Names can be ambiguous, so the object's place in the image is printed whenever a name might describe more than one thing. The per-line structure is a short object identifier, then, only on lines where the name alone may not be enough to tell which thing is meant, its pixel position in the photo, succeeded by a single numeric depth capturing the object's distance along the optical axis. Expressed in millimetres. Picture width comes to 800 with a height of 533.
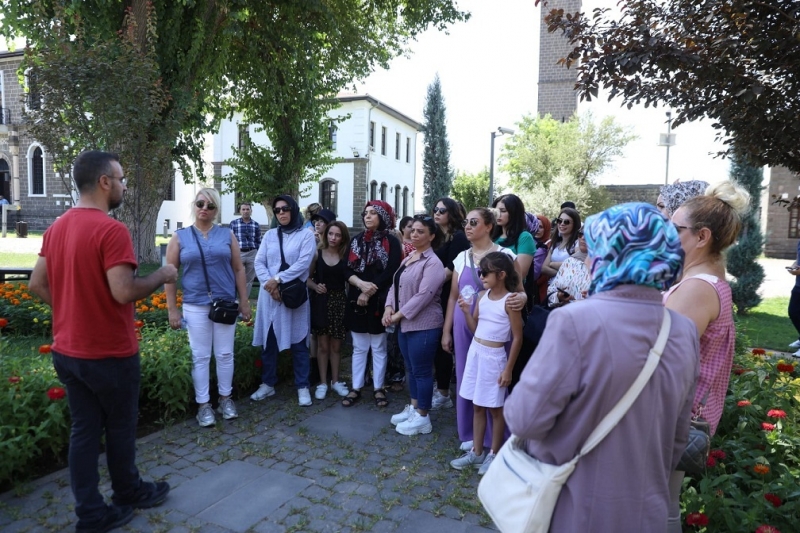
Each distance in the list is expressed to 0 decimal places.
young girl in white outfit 4016
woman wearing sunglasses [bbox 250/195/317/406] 5539
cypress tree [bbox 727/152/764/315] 12523
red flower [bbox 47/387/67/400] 3746
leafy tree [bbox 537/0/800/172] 4301
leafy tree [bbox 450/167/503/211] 41344
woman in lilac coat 1668
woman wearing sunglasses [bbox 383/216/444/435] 4844
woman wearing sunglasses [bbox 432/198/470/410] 5586
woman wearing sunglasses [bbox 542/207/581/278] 5598
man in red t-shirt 3055
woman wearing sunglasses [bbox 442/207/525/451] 4391
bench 9555
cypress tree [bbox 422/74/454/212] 43188
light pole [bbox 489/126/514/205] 22486
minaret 39875
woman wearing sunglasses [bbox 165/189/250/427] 4750
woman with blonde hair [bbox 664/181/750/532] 2250
